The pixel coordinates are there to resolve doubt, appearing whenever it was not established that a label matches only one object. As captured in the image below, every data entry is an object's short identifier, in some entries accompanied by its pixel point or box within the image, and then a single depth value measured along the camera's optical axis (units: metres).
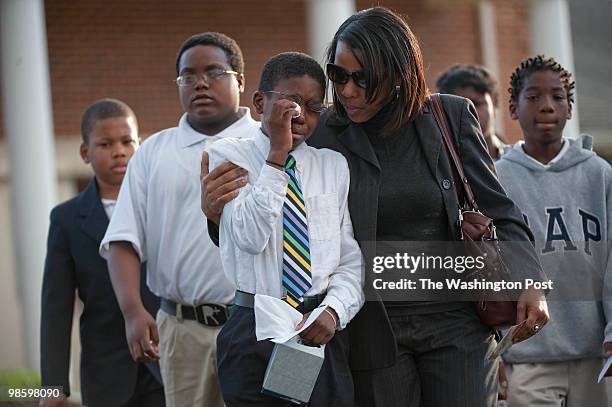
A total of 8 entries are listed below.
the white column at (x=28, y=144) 19.31
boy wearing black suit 10.67
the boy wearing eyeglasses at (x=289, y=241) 7.14
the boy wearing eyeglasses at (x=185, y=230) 9.84
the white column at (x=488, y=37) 25.91
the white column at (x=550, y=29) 23.92
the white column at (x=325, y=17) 20.95
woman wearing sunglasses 7.52
